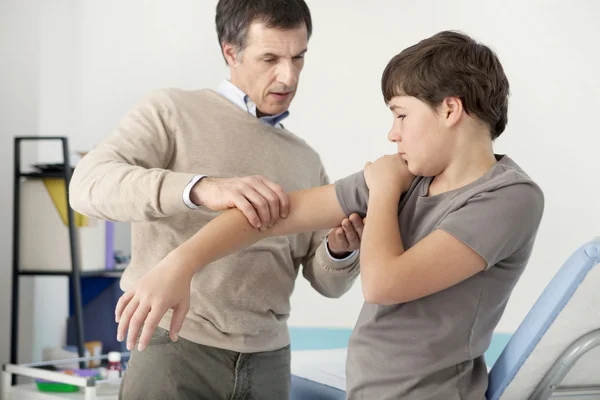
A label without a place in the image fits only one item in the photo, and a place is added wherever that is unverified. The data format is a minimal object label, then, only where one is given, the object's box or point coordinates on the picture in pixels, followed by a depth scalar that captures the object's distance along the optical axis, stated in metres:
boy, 1.10
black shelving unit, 3.14
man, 1.39
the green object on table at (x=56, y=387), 2.91
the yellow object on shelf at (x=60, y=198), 3.18
